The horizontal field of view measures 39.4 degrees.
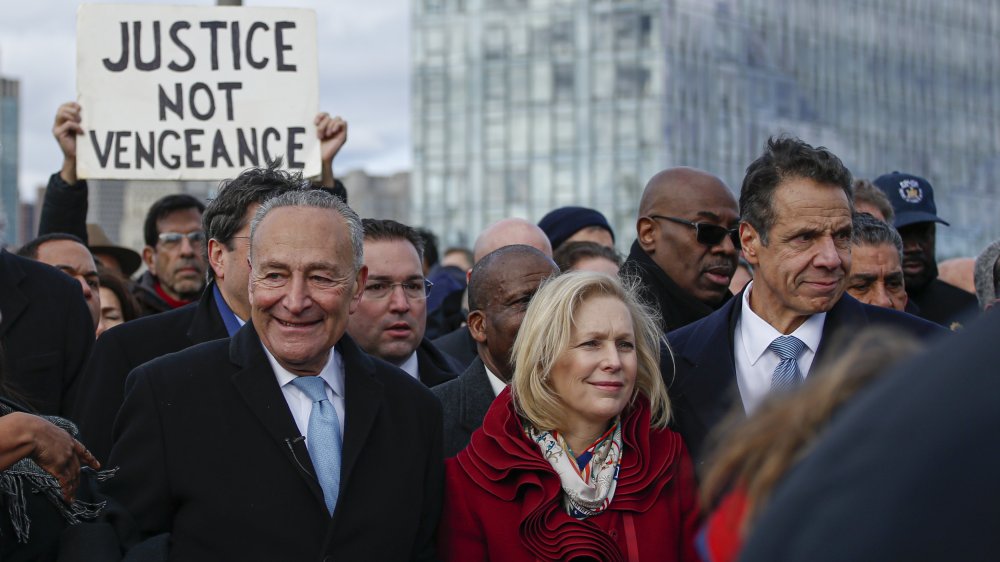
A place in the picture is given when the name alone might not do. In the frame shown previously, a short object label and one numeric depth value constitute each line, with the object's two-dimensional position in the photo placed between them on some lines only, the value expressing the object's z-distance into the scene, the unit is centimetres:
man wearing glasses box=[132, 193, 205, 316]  693
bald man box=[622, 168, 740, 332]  545
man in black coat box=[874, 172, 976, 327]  673
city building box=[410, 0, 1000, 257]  6419
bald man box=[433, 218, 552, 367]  630
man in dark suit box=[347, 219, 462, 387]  545
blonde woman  384
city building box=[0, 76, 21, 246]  15412
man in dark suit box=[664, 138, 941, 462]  418
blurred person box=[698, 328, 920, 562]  116
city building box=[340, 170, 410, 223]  14900
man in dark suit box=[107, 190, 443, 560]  350
